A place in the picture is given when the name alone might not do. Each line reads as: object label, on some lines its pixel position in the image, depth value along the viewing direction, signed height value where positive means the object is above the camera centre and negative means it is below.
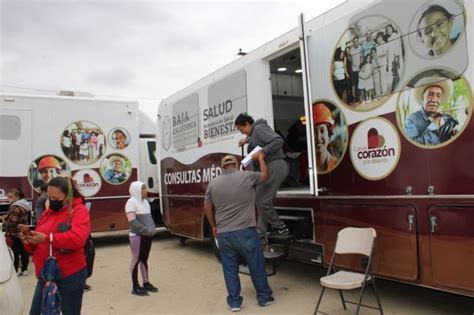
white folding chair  4.05 -0.68
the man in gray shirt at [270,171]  5.09 +0.14
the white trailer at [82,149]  8.81 +0.87
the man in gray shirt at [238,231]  4.84 -0.48
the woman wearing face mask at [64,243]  3.15 -0.34
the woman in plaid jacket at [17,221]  6.32 -0.36
